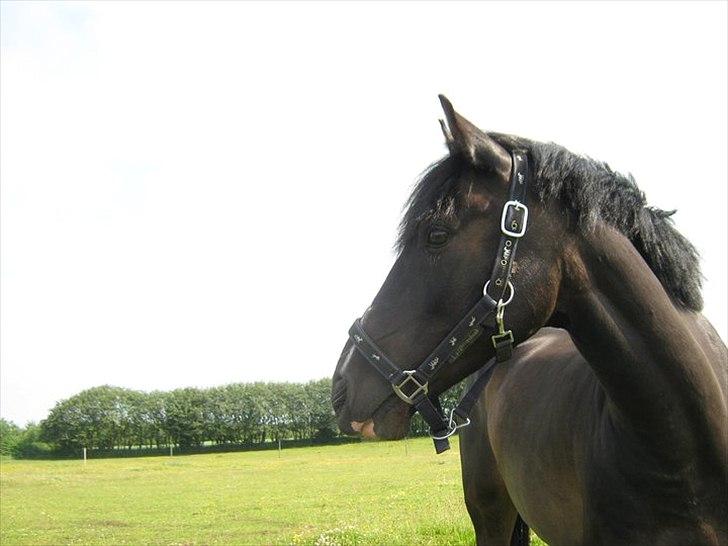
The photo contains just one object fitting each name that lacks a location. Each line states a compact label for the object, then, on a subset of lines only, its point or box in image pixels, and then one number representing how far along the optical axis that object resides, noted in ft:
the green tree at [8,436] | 294.05
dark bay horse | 8.68
